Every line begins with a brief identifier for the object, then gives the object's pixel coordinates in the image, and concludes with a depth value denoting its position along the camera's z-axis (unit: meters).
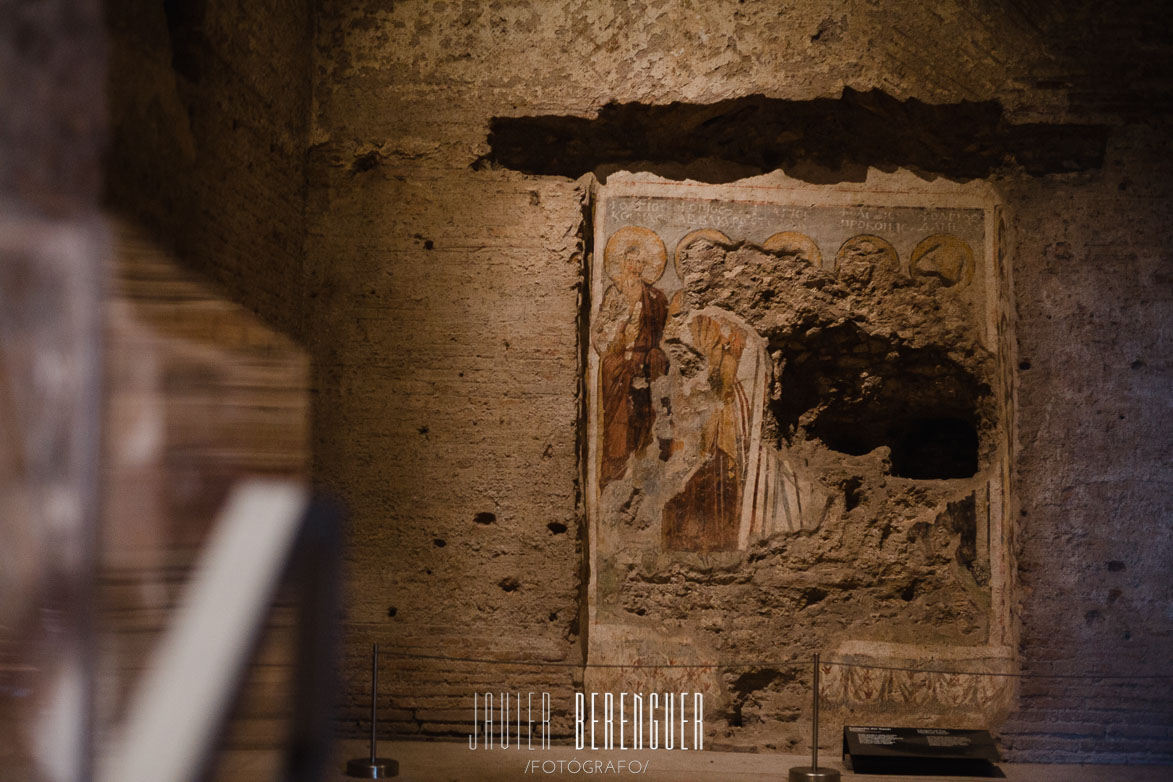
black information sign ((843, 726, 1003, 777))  4.30
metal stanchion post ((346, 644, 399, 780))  4.04
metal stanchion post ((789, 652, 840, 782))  4.09
